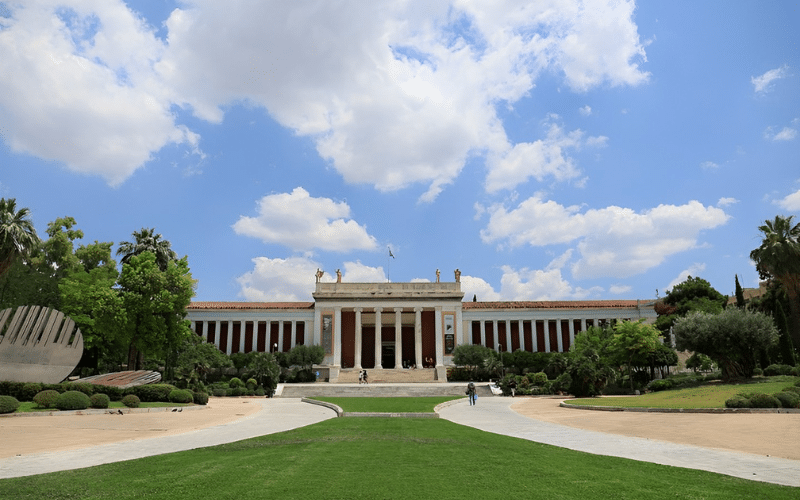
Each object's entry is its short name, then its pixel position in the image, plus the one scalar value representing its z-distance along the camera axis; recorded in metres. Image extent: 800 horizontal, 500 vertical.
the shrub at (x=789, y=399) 21.91
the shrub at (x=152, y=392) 28.64
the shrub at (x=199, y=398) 30.69
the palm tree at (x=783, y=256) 39.91
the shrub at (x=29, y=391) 23.60
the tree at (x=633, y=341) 38.59
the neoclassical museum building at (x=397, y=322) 66.19
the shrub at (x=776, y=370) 35.06
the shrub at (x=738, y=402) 22.27
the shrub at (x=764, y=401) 21.95
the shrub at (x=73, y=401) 22.56
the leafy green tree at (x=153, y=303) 37.91
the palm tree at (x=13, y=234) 34.06
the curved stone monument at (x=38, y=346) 24.31
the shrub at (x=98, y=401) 23.86
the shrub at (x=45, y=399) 22.42
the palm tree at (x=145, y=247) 46.66
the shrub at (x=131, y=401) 25.48
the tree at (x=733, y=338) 33.22
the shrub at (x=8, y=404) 20.30
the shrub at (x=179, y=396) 29.28
